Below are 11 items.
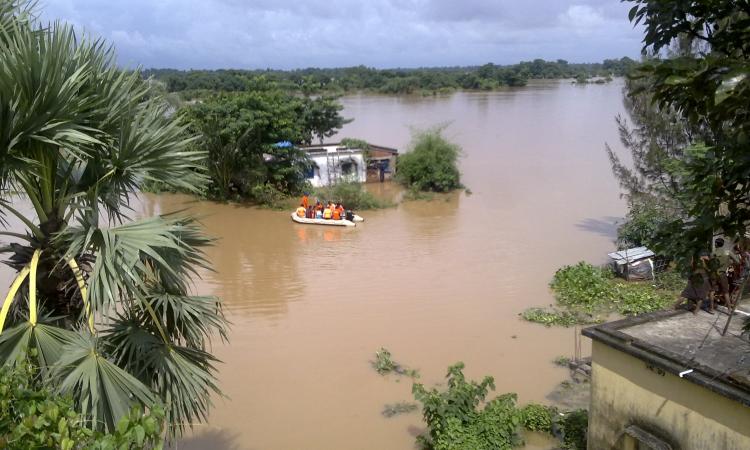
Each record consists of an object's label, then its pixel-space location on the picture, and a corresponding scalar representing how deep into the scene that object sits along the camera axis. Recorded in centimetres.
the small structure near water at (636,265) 1373
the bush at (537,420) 789
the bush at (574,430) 720
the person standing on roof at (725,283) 741
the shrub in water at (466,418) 686
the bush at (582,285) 1289
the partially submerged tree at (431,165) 2453
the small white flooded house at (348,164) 2488
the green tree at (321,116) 2317
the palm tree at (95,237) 374
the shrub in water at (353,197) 2190
